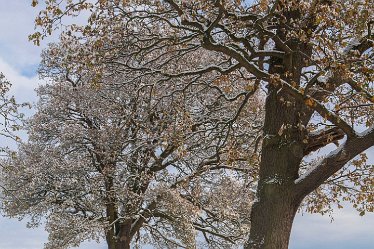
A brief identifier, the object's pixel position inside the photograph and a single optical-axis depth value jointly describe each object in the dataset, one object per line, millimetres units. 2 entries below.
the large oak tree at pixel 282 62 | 9484
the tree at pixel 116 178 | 19609
